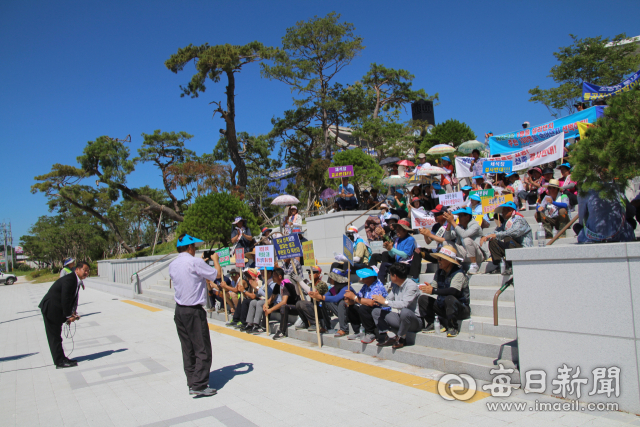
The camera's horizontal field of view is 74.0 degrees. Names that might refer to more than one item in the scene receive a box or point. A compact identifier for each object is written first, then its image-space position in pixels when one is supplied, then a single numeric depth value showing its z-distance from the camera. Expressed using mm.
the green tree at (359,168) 18828
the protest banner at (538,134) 11789
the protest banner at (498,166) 12719
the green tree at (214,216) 18016
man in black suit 7520
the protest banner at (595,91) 12422
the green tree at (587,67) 21375
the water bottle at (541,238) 5528
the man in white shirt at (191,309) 5691
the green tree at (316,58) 28141
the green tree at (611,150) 3869
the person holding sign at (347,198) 14438
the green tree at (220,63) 26828
